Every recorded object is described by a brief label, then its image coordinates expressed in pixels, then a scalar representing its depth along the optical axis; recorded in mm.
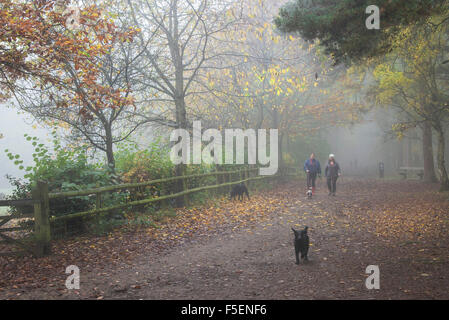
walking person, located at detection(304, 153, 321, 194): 17095
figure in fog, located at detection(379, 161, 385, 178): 29944
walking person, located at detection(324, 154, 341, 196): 16545
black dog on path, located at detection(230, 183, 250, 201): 16125
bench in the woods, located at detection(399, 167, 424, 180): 24292
